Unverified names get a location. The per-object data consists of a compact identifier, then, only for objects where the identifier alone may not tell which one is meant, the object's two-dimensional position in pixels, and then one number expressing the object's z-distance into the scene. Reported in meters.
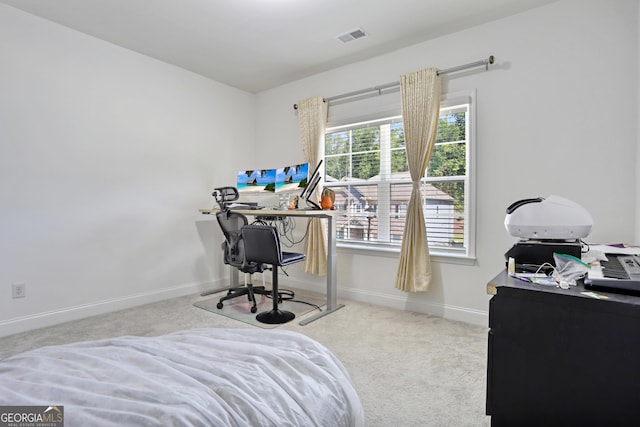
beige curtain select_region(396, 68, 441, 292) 3.00
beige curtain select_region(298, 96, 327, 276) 3.76
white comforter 0.67
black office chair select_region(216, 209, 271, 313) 3.26
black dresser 0.95
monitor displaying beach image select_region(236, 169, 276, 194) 3.84
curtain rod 2.76
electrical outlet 2.64
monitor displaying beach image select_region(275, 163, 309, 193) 3.48
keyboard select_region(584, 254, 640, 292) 1.00
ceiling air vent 2.93
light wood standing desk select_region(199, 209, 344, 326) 3.16
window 3.01
